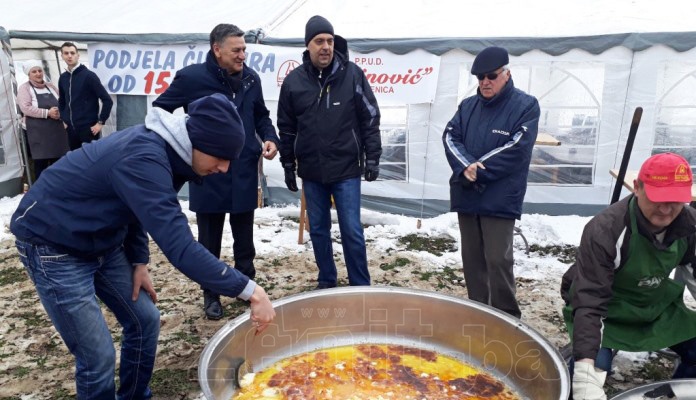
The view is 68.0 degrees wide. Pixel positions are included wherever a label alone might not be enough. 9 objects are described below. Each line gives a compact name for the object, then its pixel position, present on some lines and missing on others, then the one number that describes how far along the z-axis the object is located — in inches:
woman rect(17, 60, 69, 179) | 284.7
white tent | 235.6
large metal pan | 94.7
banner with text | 251.3
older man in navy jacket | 130.9
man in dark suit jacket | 139.3
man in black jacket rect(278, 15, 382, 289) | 154.5
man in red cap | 82.2
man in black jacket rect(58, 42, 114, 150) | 270.1
